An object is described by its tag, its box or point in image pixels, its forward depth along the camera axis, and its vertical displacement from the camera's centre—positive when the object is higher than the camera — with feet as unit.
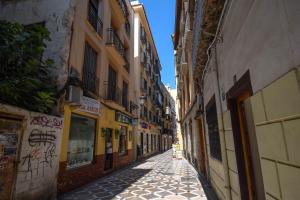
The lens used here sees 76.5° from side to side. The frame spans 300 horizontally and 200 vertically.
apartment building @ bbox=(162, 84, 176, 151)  108.94 +12.16
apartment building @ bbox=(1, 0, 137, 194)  22.58 +9.53
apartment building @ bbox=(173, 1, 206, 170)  27.55 +15.70
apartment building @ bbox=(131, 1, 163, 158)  59.52 +20.22
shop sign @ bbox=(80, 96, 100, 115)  25.12 +5.13
